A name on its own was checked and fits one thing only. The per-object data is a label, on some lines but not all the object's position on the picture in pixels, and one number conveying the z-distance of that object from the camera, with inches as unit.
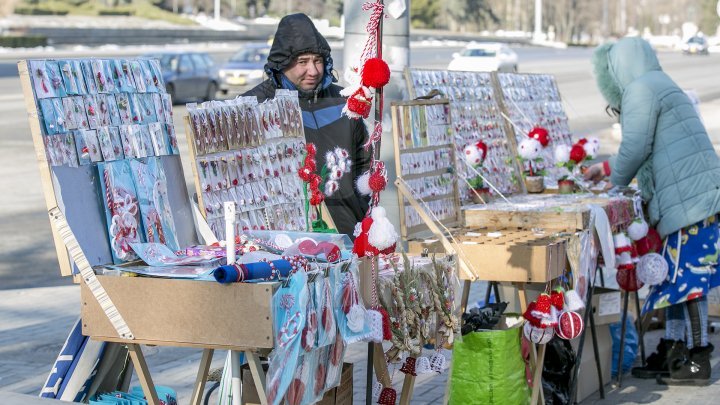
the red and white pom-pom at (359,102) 334.3
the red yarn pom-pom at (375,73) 328.2
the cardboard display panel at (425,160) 434.2
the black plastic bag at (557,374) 473.1
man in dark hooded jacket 397.3
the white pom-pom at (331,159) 397.3
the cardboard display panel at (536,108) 582.9
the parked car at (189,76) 2120.7
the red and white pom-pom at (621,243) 495.6
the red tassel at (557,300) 425.4
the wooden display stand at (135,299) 276.7
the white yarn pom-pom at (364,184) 350.4
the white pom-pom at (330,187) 389.4
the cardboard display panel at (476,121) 509.1
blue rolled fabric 273.0
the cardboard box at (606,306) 507.6
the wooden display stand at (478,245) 414.8
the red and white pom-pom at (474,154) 510.0
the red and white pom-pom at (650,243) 513.2
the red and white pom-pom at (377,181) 334.3
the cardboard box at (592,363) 490.4
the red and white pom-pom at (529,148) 557.7
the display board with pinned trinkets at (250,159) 337.8
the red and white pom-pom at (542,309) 419.8
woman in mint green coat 503.3
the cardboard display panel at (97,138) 298.5
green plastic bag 417.8
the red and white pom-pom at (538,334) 423.3
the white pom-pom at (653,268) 507.4
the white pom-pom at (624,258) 496.8
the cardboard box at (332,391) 320.3
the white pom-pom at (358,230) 335.3
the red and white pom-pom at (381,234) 322.3
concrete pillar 549.8
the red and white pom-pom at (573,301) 439.1
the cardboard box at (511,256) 414.5
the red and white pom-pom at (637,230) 502.7
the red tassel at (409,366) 351.3
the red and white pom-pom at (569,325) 425.7
